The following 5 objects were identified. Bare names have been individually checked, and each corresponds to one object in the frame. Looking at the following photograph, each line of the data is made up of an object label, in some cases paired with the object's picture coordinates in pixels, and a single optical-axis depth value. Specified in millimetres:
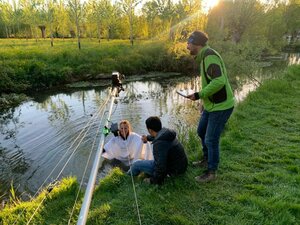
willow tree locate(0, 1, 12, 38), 48209
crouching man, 4477
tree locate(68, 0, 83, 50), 30062
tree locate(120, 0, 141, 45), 34781
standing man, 4102
